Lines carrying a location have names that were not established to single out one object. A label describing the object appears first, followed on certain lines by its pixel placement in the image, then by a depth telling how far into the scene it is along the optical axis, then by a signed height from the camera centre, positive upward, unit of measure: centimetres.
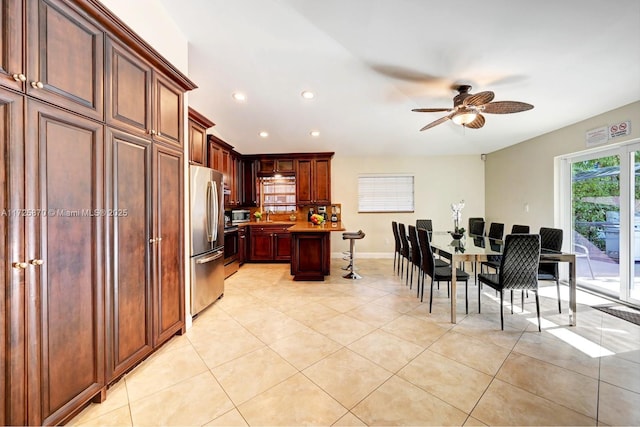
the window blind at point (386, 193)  611 +48
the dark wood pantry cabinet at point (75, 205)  115 +5
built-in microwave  504 -7
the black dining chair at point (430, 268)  279 -67
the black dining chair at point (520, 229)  345 -26
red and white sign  307 +106
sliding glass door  313 -8
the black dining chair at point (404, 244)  390 -53
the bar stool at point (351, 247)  420 -62
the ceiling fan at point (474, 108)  256 +118
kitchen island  417 -73
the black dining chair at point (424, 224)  501 -25
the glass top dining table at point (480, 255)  255 -47
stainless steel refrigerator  271 -31
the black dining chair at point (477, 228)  464 -33
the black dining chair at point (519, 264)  242 -53
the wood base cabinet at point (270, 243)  544 -67
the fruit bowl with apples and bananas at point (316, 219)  437 -12
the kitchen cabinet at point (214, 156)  434 +106
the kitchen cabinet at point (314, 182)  574 +72
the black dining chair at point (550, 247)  282 -45
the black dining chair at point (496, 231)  399 -33
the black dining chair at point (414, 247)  327 -49
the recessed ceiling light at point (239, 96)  373 +181
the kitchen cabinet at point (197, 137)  332 +110
